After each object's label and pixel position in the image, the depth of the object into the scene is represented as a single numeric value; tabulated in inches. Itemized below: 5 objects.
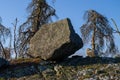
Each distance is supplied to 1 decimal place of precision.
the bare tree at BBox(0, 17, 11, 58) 537.5
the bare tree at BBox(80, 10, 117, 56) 549.8
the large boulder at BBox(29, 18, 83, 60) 368.9
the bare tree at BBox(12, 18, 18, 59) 568.8
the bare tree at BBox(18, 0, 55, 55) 543.7
